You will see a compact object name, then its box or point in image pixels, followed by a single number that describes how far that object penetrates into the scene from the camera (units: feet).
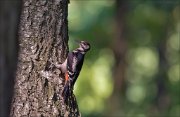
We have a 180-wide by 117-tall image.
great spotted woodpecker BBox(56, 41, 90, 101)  43.21
